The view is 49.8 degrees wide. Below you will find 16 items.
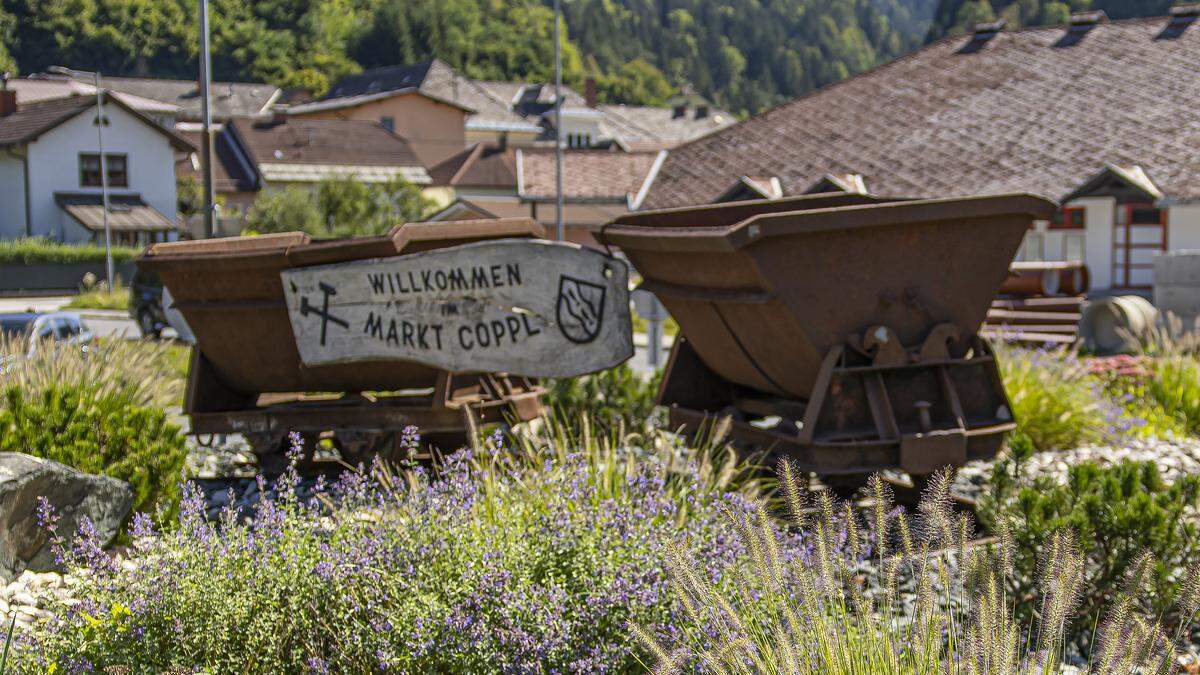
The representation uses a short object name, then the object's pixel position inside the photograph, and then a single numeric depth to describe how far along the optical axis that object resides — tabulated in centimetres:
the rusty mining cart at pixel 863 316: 689
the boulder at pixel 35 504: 580
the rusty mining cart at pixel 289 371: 774
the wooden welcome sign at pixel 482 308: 751
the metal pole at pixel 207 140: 1634
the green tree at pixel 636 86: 13925
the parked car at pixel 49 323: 1770
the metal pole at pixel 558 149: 3085
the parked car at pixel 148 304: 2541
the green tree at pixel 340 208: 4241
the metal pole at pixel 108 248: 4219
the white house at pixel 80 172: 5294
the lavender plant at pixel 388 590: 423
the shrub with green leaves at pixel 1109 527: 551
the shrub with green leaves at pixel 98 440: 675
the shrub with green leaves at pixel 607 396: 965
